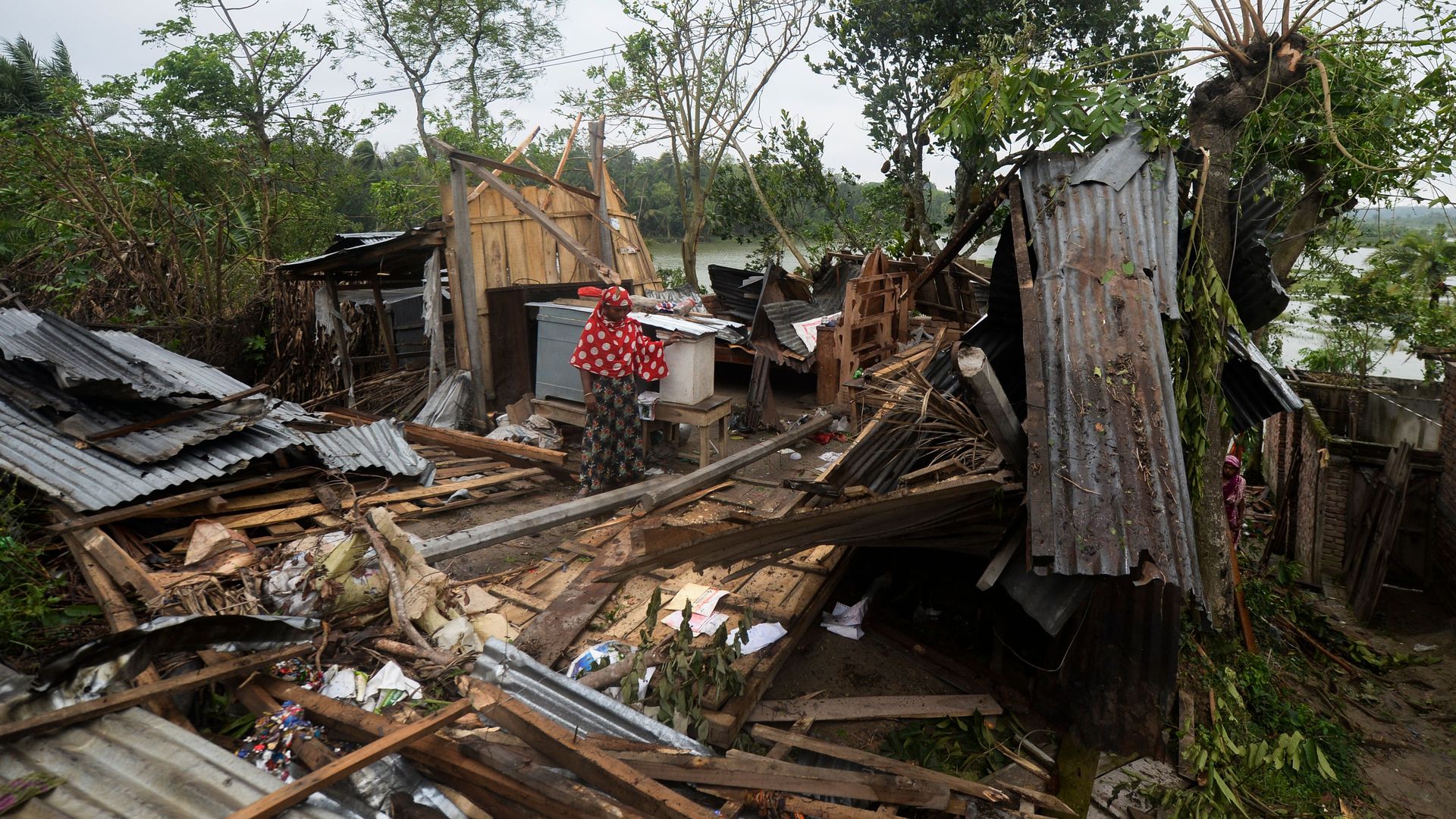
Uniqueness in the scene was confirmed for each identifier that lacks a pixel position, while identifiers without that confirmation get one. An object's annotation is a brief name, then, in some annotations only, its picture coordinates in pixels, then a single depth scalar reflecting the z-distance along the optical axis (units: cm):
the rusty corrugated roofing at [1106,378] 329
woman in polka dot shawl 739
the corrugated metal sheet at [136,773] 301
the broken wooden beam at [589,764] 314
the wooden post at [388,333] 1088
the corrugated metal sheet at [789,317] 1103
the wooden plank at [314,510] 600
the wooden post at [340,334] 1047
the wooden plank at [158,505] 533
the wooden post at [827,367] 1076
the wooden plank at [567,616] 477
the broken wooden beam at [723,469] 680
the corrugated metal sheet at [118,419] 609
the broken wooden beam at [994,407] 314
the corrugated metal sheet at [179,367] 730
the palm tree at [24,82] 1848
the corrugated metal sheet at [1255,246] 554
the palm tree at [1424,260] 1149
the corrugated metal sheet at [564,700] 387
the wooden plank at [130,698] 323
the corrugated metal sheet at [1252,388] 515
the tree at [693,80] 1538
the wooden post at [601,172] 1195
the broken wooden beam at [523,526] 548
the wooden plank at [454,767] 320
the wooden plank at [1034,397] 335
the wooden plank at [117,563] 485
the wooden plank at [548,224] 873
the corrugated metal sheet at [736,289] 1321
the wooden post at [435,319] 955
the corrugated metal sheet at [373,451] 714
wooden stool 805
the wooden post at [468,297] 933
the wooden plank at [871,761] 348
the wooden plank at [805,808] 327
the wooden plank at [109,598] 391
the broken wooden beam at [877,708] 430
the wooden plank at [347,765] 292
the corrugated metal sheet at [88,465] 554
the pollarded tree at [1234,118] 465
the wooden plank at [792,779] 339
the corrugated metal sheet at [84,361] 623
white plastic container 798
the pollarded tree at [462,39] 2214
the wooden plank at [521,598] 539
